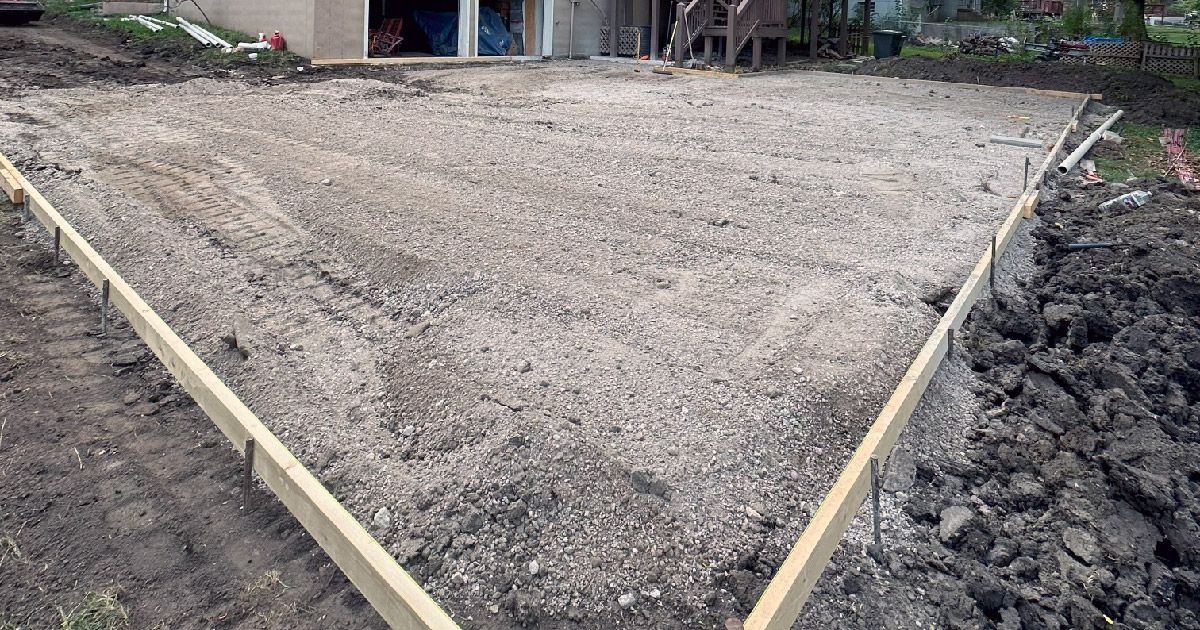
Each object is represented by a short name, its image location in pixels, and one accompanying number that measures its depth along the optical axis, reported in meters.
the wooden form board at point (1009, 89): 17.48
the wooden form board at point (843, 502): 3.37
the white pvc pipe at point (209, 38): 18.64
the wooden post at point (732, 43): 21.09
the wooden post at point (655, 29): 23.84
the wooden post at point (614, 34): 24.84
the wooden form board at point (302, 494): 3.38
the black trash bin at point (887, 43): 23.98
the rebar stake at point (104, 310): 6.04
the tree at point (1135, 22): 22.67
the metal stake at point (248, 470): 4.23
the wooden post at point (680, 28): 21.70
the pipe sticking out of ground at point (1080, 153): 10.88
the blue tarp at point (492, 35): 23.66
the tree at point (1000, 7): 35.44
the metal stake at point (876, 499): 4.08
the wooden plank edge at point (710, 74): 20.06
